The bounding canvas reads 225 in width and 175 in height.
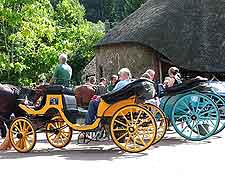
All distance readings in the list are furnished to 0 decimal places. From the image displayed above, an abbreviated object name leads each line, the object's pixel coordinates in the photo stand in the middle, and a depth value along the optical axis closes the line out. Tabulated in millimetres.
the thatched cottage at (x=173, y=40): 27922
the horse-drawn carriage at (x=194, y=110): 11625
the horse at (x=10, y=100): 11477
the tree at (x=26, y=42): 25219
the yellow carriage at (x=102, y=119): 10148
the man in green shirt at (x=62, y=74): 11766
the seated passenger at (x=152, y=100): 12453
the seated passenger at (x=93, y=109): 10680
